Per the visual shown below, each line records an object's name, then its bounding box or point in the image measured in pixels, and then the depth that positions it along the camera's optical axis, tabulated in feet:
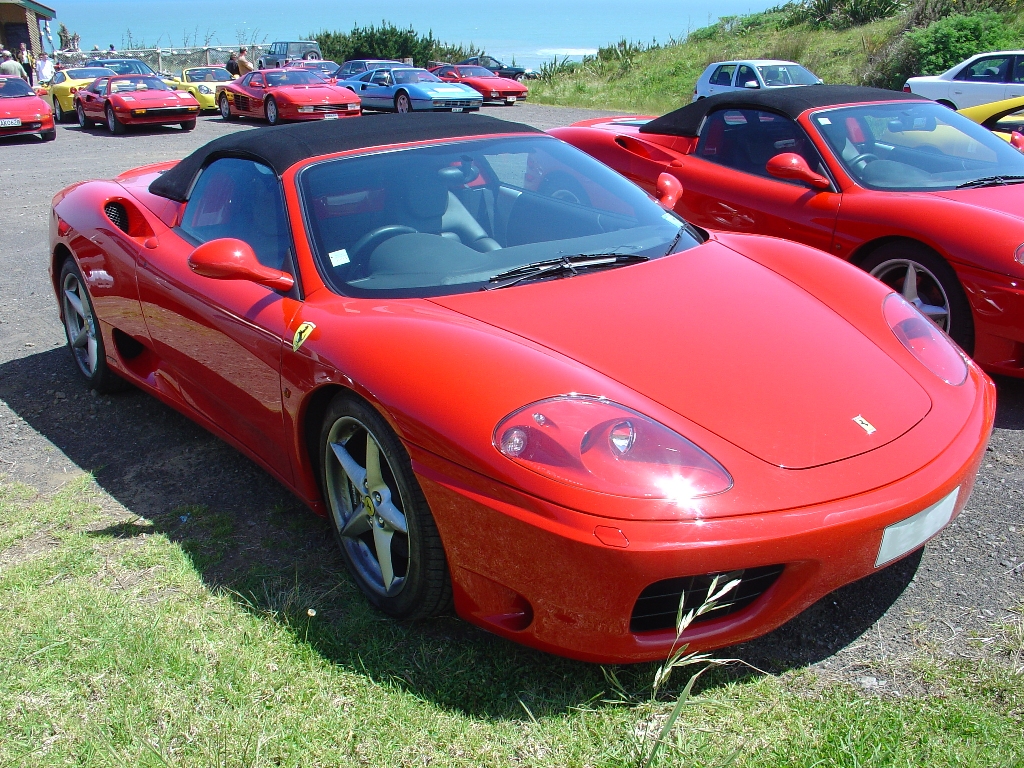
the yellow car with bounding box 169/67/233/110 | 74.49
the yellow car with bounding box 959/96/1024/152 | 24.41
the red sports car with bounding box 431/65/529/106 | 81.87
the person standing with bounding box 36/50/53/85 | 75.20
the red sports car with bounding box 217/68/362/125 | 62.28
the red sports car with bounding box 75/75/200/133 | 57.31
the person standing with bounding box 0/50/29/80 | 63.51
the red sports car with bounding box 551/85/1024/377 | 12.35
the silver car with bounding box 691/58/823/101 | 54.95
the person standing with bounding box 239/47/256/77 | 80.28
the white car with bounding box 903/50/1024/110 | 43.57
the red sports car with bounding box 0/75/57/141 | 51.78
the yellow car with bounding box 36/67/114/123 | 65.16
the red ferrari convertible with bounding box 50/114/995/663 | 6.43
